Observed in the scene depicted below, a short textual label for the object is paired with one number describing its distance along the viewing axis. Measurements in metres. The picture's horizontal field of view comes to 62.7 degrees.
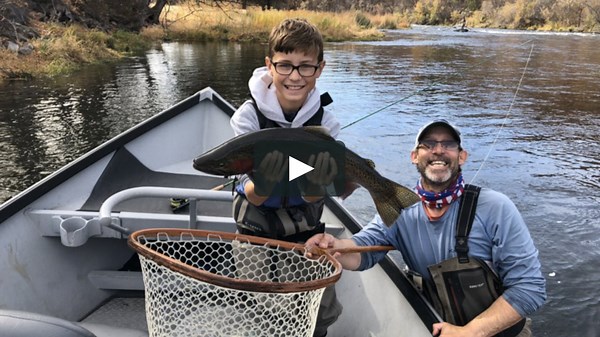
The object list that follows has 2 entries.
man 2.50
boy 2.44
